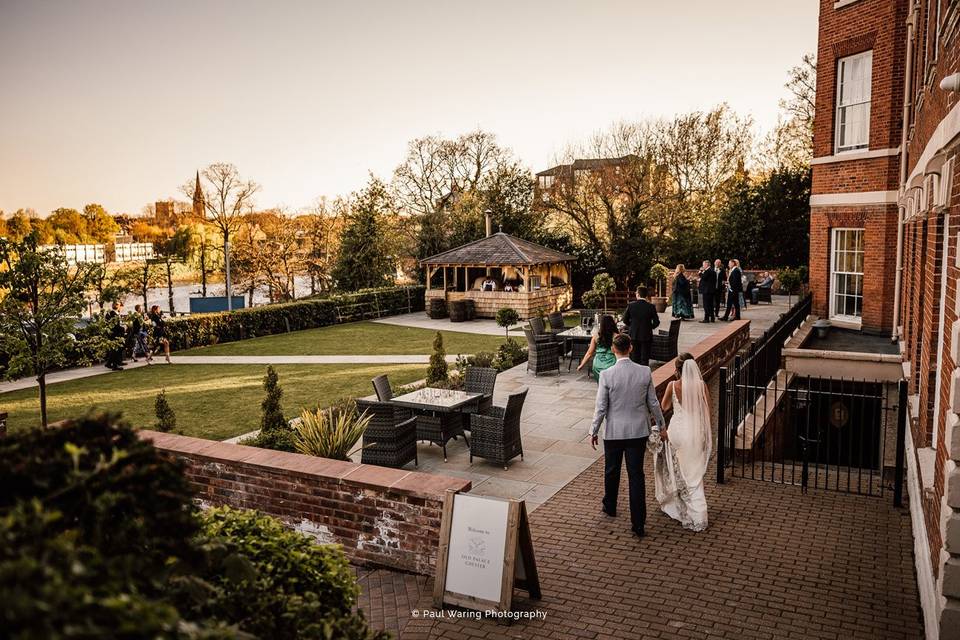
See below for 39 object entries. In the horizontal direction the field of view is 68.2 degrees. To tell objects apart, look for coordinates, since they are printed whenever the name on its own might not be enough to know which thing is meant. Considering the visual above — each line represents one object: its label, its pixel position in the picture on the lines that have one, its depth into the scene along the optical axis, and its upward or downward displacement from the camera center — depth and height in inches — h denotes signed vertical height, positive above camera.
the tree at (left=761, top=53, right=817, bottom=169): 1550.2 +332.4
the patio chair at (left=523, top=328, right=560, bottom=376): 640.4 -71.9
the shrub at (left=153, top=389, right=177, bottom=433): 429.1 -85.7
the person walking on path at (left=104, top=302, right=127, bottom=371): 776.9 -88.3
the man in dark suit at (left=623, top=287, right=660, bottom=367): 540.4 -36.2
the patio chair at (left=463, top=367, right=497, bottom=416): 456.5 -66.9
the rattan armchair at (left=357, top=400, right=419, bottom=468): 363.6 -83.7
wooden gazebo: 1250.0 +0.9
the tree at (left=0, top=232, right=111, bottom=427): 432.1 -19.0
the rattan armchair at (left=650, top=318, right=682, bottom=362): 641.6 -61.1
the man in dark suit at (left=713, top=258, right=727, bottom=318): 888.9 -9.2
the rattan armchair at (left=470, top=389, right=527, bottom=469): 367.9 -82.3
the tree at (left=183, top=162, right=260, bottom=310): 1851.6 +219.4
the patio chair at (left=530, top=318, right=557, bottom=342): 668.7 -55.0
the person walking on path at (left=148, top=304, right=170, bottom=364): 840.3 -61.4
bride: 295.7 -73.3
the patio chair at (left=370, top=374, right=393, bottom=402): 432.8 -69.0
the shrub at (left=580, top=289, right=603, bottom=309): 1034.6 -32.9
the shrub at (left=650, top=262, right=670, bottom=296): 1128.8 +6.2
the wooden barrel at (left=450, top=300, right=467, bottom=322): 1251.2 -61.3
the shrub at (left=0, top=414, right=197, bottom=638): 66.5 -29.2
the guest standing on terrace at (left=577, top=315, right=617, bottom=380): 485.7 -50.4
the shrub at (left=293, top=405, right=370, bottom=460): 352.5 -80.9
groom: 285.3 -56.0
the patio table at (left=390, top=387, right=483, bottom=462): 401.1 -79.0
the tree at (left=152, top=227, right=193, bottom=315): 1787.2 +83.2
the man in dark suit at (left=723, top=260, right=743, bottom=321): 876.0 -8.7
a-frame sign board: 220.7 -88.2
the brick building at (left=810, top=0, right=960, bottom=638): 197.9 +37.1
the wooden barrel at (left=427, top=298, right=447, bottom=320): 1298.0 -58.2
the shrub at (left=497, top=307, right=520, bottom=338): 842.8 -49.5
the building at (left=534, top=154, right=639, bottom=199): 1473.9 +231.1
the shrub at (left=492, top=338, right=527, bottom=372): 701.7 -81.6
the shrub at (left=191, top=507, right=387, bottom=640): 122.0 -60.0
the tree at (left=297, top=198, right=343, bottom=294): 1873.8 +100.3
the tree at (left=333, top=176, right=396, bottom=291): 1578.5 +62.4
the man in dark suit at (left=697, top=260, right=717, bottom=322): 857.5 -13.8
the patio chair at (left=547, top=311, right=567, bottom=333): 785.6 -50.7
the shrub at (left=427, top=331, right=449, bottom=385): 580.7 -76.0
